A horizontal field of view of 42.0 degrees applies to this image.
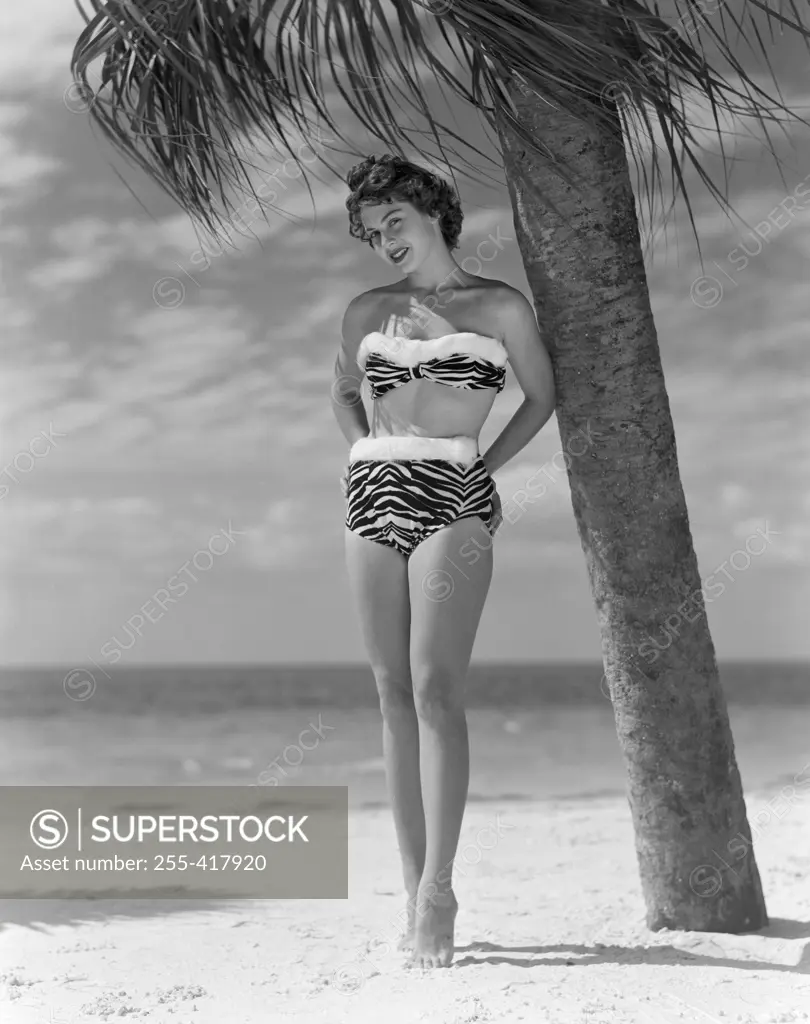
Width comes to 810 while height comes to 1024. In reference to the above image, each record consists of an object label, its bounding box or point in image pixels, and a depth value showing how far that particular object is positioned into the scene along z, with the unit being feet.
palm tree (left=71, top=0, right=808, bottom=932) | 8.27
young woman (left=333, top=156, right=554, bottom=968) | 7.96
